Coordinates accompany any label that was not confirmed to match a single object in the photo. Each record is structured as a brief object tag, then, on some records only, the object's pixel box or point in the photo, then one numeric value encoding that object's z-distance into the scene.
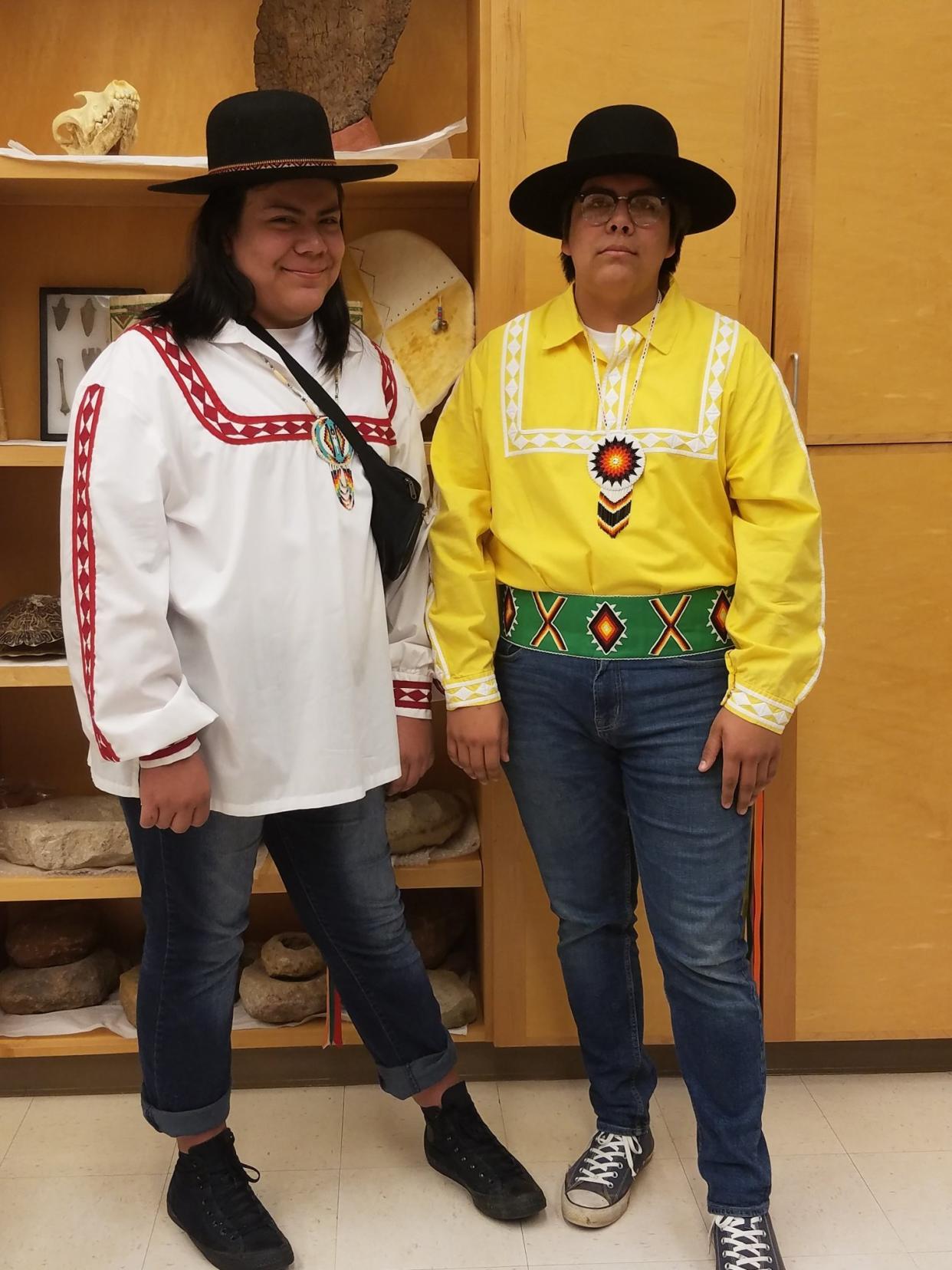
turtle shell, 2.05
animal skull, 1.94
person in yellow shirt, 1.54
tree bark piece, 2.01
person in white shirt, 1.44
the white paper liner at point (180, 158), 1.91
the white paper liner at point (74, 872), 2.12
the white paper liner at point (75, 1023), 2.17
